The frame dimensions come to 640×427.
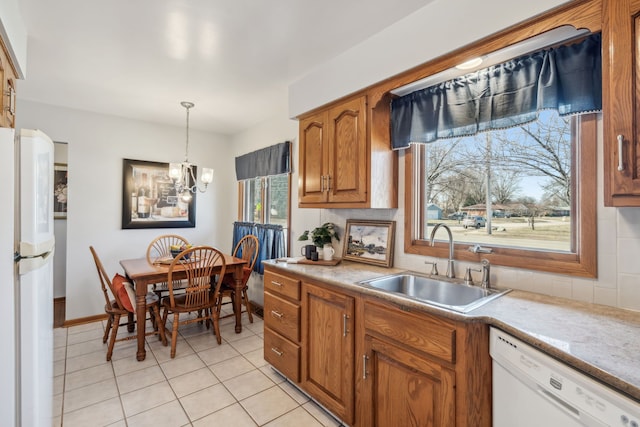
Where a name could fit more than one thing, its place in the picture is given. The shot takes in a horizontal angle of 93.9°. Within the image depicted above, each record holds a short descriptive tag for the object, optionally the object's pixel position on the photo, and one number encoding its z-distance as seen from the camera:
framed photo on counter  2.18
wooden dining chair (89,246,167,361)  2.65
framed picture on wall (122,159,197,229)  3.75
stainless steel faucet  1.78
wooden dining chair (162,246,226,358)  2.74
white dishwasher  0.78
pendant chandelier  3.03
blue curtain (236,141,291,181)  3.33
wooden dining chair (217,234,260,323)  3.27
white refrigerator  1.12
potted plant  2.49
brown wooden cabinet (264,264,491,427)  1.21
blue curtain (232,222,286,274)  3.37
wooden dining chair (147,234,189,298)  3.24
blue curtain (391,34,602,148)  1.34
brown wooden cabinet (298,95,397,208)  2.06
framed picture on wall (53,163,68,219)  4.24
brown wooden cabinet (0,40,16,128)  1.66
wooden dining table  2.62
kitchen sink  1.63
